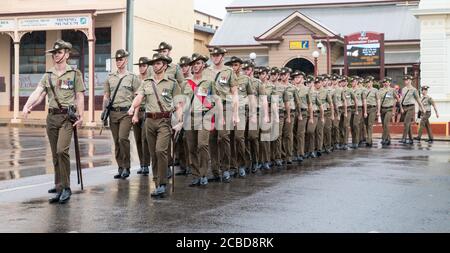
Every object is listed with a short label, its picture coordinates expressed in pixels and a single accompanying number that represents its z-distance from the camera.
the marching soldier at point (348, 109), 19.77
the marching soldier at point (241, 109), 12.47
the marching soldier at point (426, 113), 22.95
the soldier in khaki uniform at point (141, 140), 12.52
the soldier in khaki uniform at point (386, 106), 21.03
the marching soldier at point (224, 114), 11.52
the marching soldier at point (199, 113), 11.09
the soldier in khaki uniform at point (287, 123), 14.92
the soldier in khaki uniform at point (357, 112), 20.31
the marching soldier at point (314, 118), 16.47
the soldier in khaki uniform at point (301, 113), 15.73
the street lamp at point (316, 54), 28.94
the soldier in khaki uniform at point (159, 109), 9.89
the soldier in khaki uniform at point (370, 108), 20.88
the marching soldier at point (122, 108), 12.02
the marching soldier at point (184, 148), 12.65
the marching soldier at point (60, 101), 9.55
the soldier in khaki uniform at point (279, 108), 14.53
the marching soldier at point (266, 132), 13.84
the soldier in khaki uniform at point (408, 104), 21.09
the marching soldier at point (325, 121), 17.25
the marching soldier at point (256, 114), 13.19
